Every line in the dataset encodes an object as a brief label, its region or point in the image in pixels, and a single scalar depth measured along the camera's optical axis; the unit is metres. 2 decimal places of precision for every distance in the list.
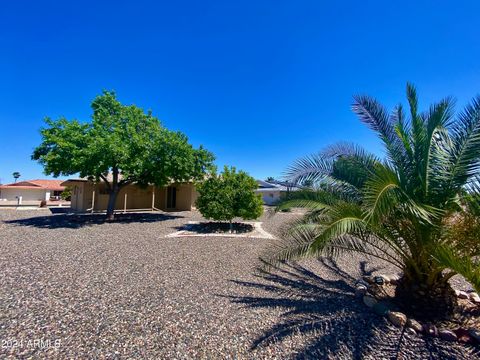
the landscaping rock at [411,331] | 3.78
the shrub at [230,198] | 12.55
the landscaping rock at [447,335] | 3.66
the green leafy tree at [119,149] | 12.52
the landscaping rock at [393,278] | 5.96
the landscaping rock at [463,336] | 3.61
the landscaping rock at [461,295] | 5.30
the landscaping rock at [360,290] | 5.10
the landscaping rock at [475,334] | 3.60
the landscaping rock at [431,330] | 3.76
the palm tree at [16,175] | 67.49
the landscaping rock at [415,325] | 3.84
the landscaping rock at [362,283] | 5.65
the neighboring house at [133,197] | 20.34
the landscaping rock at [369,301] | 4.62
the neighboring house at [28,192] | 39.02
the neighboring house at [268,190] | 36.22
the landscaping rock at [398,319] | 3.99
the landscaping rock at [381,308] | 4.32
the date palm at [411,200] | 3.45
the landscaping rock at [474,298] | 5.07
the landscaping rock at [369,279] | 5.95
